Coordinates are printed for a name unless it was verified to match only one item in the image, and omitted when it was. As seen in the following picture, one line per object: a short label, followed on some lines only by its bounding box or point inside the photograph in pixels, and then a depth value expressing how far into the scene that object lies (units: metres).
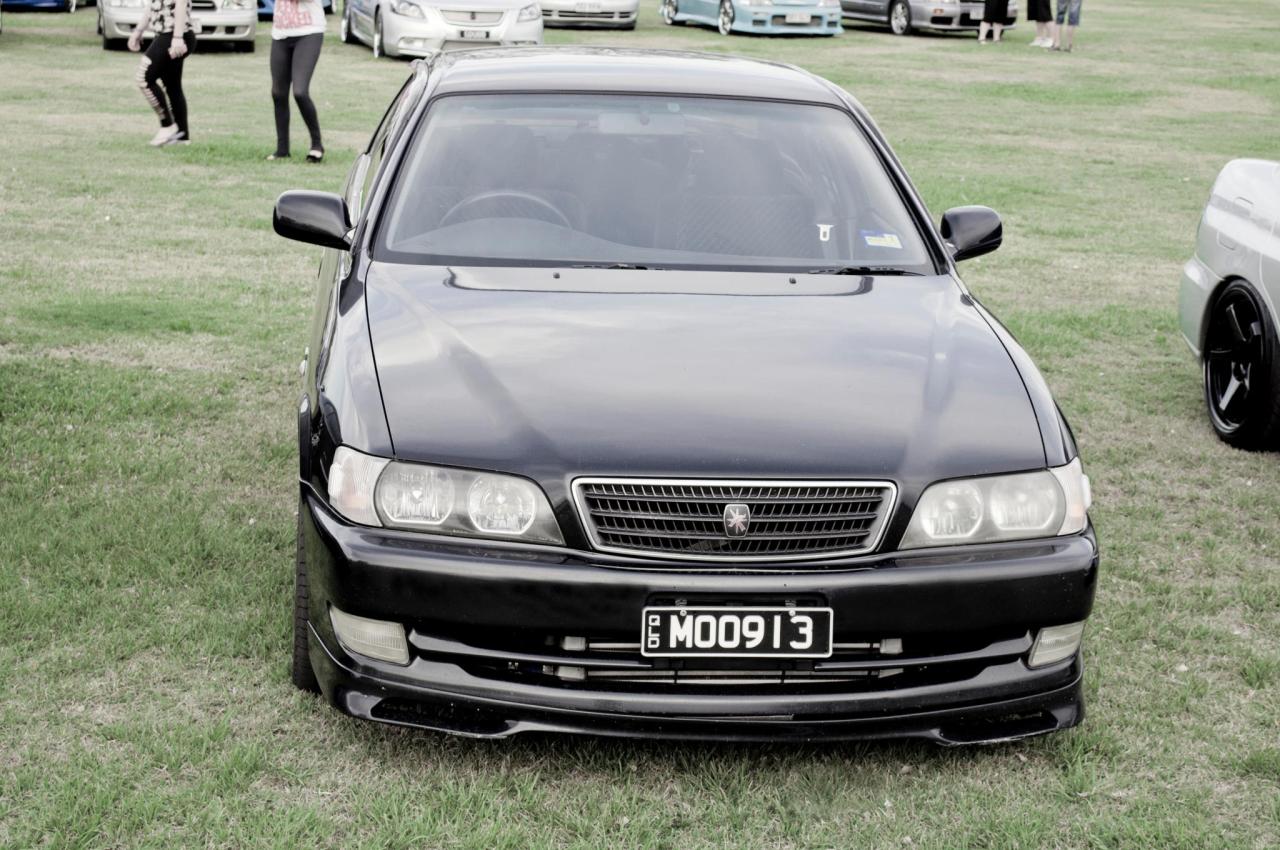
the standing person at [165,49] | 12.18
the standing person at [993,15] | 27.02
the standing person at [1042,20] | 26.14
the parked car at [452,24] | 20.05
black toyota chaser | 3.19
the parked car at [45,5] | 26.00
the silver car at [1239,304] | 5.97
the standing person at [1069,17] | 25.78
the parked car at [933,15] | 27.59
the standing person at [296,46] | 12.00
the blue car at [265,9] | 24.88
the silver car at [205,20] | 20.59
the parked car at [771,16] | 25.83
